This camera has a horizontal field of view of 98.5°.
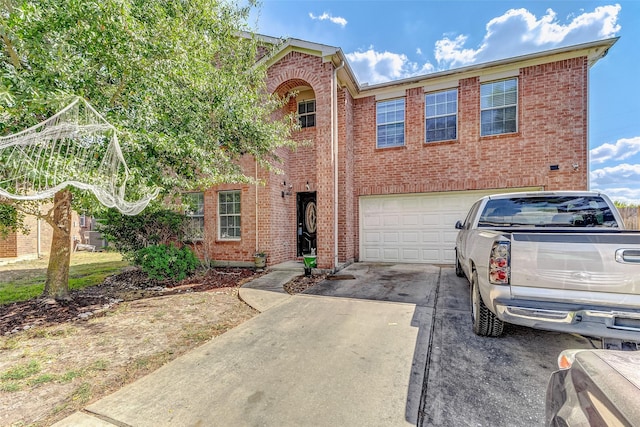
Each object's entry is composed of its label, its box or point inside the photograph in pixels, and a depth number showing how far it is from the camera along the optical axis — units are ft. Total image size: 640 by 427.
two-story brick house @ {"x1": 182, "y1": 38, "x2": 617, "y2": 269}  25.59
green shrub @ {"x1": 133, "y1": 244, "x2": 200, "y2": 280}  22.98
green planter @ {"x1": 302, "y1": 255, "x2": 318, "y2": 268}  24.14
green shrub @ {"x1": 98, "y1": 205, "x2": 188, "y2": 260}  24.26
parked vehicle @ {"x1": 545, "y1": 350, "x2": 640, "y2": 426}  3.49
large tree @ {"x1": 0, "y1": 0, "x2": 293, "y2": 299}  12.08
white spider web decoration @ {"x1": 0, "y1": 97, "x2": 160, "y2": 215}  11.09
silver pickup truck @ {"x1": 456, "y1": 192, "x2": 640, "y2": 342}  8.25
